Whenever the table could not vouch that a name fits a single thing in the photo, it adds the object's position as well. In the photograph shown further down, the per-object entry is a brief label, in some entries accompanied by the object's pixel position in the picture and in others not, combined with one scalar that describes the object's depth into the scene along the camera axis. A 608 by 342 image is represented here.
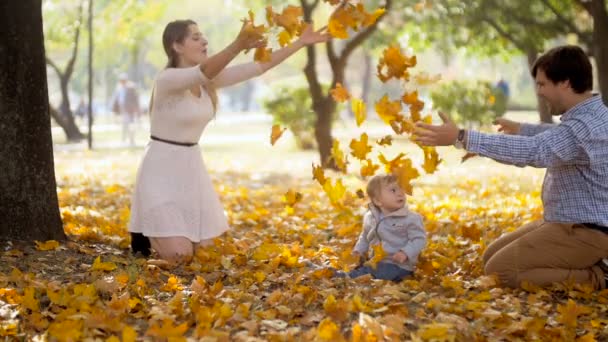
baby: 5.11
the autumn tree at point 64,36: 24.81
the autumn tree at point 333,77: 12.63
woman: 5.69
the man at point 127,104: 21.34
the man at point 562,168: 4.43
